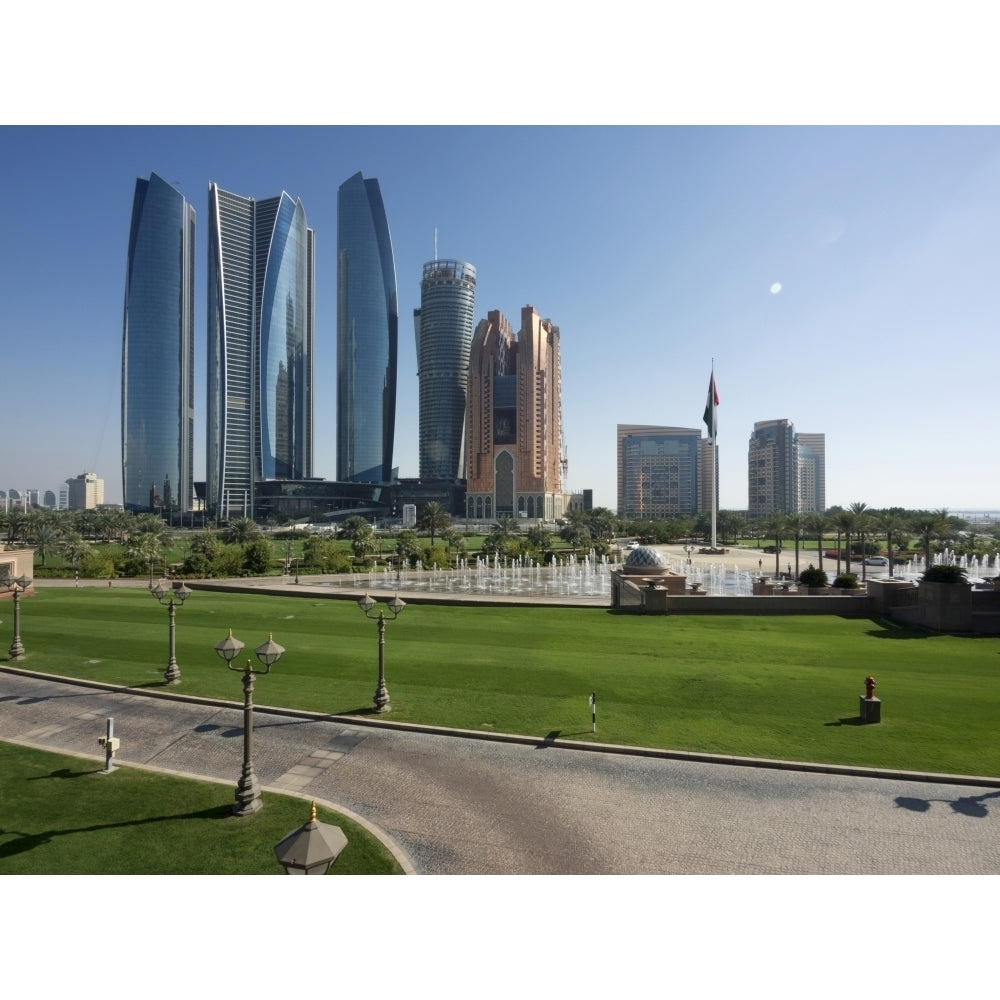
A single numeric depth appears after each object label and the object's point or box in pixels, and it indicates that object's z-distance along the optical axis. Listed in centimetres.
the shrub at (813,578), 3422
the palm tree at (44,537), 5944
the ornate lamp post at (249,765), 1021
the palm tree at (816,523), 7004
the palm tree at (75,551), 5375
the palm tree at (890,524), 5894
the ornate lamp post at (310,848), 656
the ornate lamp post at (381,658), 1542
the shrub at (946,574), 2506
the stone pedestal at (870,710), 1426
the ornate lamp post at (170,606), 1819
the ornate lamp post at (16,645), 2106
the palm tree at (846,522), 5869
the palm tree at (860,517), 6038
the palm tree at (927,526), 5212
